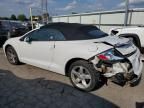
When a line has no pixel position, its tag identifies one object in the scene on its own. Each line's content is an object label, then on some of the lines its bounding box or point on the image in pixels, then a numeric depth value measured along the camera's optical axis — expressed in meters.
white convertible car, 2.22
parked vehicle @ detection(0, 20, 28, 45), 6.25
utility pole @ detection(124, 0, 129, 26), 6.38
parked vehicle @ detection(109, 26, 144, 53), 4.09
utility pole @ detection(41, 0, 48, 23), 12.49
